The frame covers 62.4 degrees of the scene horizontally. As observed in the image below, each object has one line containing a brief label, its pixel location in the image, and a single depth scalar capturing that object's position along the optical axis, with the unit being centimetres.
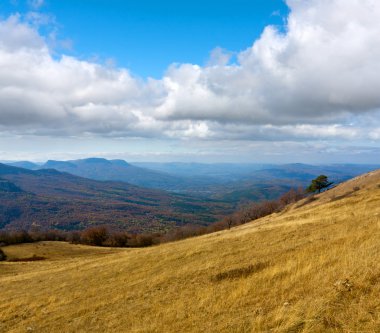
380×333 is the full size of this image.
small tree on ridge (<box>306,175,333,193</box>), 9394
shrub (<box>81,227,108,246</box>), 10825
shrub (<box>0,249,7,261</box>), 6217
